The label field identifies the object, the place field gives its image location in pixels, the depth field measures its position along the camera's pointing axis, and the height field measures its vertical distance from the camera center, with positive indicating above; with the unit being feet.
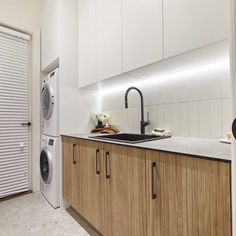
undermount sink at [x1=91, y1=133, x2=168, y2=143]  5.93 -0.61
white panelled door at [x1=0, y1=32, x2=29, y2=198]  8.19 +0.22
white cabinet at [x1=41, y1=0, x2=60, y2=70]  7.71 +3.73
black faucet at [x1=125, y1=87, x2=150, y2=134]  6.18 -0.17
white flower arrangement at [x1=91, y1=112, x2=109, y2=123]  8.17 +0.05
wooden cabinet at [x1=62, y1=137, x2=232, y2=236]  2.62 -1.35
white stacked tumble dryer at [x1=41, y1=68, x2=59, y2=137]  7.40 +0.61
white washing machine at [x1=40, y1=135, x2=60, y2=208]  7.29 -2.02
